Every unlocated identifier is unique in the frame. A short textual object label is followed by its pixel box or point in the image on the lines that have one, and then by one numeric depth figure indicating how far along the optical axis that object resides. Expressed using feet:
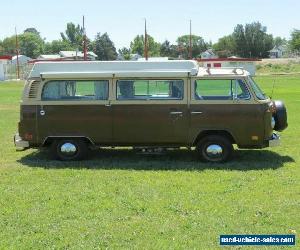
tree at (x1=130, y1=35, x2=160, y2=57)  467.36
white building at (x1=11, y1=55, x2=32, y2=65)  407.28
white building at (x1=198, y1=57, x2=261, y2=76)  277.07
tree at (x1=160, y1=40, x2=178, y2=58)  443.73
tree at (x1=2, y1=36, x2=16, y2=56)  508.94
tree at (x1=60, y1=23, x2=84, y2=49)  581.86
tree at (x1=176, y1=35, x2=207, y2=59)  430.94
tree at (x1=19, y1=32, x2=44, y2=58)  531.50
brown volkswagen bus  34.09
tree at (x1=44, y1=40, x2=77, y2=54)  535.19
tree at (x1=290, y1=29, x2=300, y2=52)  463.17
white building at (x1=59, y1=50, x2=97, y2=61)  365.12
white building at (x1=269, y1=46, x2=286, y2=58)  529.28
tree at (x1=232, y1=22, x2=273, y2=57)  424.05
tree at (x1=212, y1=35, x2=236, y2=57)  437.99
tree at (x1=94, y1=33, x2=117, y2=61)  419.13
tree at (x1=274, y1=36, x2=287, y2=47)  631.15
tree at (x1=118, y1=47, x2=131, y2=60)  454.48
